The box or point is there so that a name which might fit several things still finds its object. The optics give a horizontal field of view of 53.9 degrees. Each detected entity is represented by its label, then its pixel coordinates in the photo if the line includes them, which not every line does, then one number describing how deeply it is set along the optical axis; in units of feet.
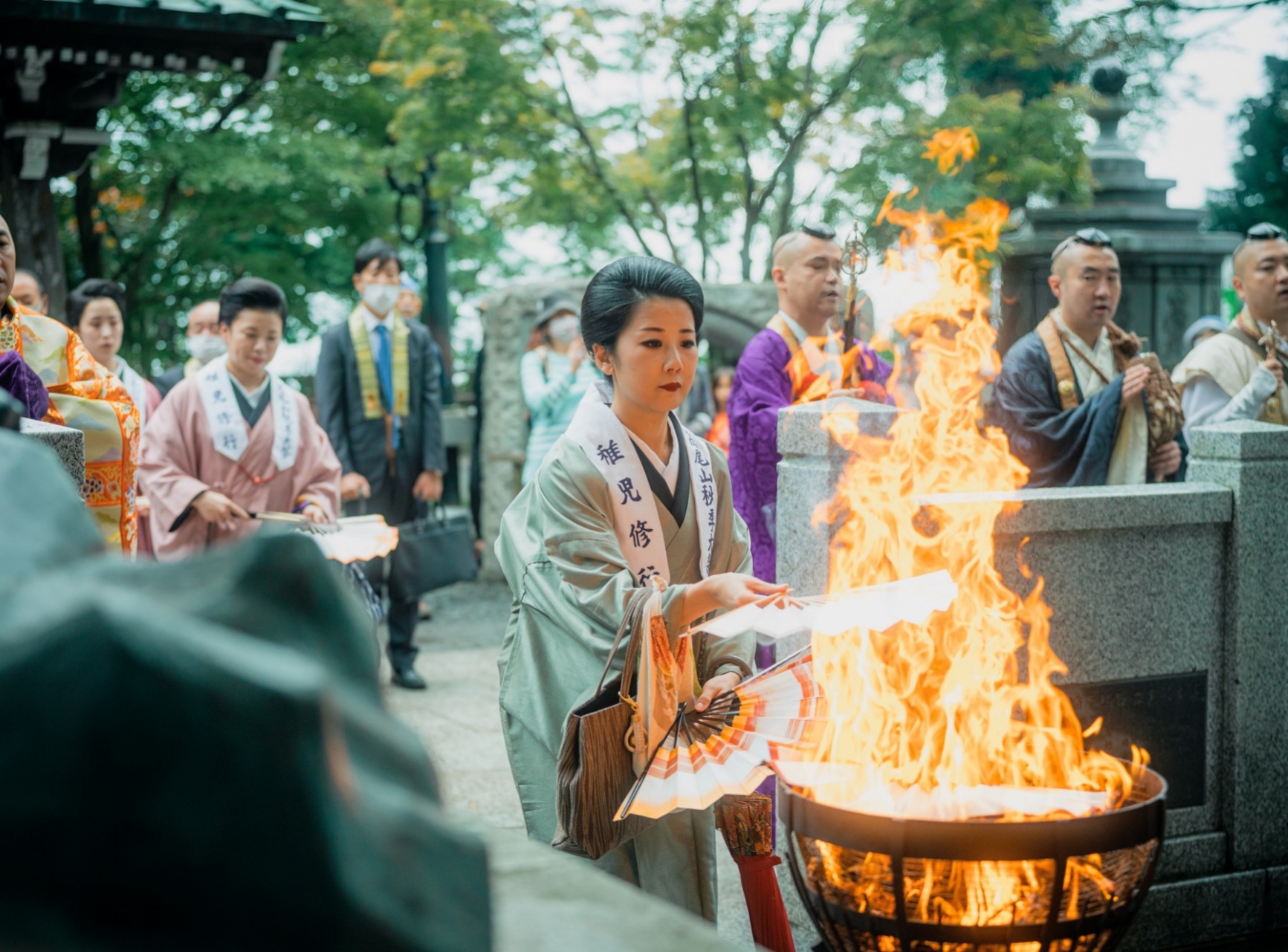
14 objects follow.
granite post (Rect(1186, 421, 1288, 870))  14.73
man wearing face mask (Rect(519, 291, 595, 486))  30.58
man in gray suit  26.07
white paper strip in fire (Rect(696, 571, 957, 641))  8.77
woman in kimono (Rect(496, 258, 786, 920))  10.81
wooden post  30.32
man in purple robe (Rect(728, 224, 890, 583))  17.37
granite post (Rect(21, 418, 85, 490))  10.23
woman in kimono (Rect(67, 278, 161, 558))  22.70
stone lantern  36.83
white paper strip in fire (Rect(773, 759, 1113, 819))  9.12
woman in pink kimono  19.04
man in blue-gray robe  17.25
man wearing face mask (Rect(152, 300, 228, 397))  26.71
